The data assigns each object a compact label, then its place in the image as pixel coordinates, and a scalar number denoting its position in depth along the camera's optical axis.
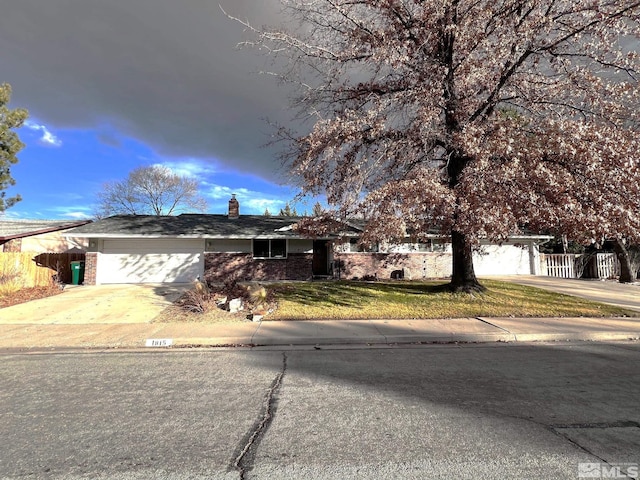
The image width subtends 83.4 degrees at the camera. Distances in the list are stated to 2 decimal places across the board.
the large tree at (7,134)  21.93
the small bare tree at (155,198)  40.75
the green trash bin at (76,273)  17.80
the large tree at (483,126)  8.53
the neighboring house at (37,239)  22.75
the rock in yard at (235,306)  10.40
